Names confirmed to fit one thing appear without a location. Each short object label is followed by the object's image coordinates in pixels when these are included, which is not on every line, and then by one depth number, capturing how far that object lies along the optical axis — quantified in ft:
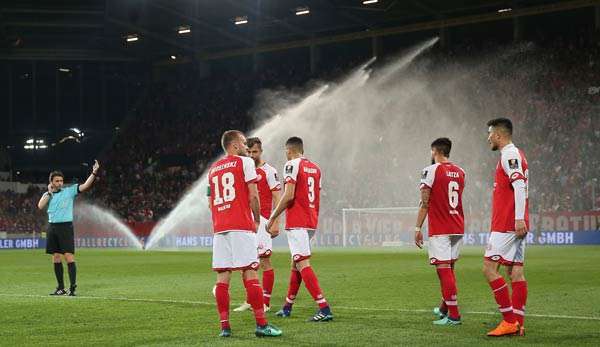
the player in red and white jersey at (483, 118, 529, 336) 30.71
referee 51.39
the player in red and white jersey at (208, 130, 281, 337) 30.94
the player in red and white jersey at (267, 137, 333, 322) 35.96
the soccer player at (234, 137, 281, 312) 39.55
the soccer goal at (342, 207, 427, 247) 123.85
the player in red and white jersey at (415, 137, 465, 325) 34.22
